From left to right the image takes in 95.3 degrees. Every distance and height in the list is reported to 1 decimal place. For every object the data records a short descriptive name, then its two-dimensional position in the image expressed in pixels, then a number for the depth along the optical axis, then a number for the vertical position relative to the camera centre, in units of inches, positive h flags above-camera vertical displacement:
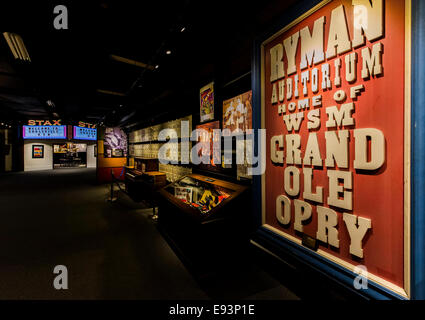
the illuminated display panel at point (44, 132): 526.0 +75.4
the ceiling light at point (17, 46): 126.1 +80.6
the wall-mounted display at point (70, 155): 658.8 +13.3
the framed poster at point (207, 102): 127.3 +38.3
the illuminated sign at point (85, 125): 567.7 +103.2
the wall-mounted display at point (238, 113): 99.0 +24.8
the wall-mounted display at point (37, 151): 554.6 +23.4
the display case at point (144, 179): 194.4 -22.4
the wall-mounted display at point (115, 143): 326.6 +27.1
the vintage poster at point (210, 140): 124.6 +12.5
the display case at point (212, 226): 88.9 -32.8
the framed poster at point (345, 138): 44.1 +5.4
